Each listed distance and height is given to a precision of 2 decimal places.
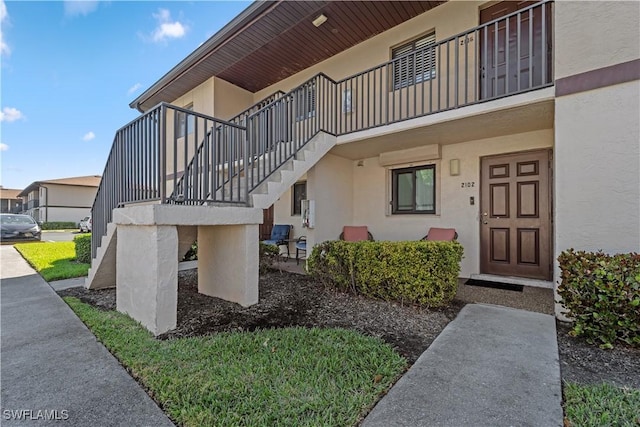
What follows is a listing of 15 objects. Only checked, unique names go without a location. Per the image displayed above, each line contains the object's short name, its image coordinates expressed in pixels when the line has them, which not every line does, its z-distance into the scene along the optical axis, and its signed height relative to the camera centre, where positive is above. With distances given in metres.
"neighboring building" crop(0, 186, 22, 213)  38.69 +1.75
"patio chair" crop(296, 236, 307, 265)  7.49 -0.80
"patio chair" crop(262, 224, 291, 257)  8.22 -0.53
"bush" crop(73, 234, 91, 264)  7.52 -0.91
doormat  4.93 -1.25
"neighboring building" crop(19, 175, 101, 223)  26.12 +1.47
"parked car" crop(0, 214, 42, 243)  13.05 -0.72
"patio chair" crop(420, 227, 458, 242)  5.70 -0.38
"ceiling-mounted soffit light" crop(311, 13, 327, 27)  5.95 +4.15
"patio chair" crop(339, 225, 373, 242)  6.71 -0.43
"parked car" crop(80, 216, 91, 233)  21.04 -0.93
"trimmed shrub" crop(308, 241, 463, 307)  3.78 -0.76
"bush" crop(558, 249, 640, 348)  2.69 -0.79
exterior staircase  3.51 +0.73
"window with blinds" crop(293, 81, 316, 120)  5.43 +2.27
